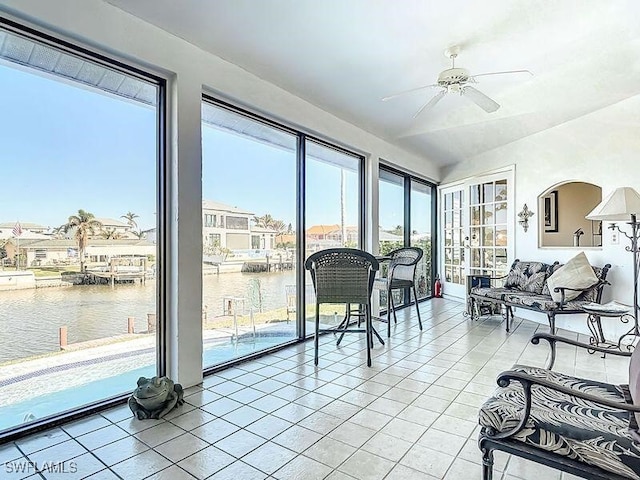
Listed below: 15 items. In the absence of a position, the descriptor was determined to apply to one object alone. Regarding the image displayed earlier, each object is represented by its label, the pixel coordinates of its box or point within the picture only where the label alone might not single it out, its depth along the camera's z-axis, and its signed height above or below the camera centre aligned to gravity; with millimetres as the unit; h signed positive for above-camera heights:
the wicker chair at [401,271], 4613 -399
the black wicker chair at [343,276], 3438 -330
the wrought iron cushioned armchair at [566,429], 1281 -710
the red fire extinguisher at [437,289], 7227 -946
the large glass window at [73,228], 2178 +88
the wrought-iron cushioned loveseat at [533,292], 4109 -681
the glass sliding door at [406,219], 5820 +369
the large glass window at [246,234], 3221 +68
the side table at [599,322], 3633 -920
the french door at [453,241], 6828 -16
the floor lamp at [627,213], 3732 +272
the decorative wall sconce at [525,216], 5445 +351
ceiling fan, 2938 +1282
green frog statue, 2330 -997
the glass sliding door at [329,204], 4293 +459
